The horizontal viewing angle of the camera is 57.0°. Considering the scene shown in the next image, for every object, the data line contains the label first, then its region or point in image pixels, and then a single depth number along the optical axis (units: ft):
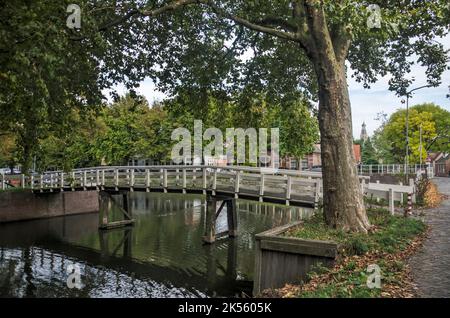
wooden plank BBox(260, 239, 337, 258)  31.99
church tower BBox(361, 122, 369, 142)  443.32
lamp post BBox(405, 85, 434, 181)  85.10
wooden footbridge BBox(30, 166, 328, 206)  55.72
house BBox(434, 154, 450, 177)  255.60
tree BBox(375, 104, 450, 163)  209.36
